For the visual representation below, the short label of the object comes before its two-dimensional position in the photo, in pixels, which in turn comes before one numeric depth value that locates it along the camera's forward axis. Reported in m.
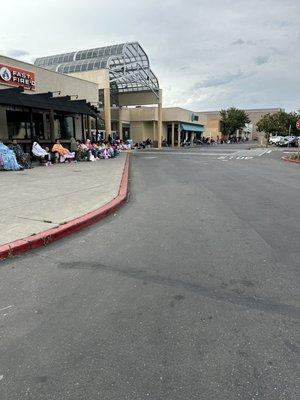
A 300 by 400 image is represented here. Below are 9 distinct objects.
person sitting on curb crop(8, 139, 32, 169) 16.50
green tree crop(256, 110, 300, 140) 75.19
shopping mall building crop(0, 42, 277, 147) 19.59
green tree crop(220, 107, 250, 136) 91.25
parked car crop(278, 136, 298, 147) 56.82
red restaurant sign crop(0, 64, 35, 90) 19.26
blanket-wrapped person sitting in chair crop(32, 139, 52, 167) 18.59
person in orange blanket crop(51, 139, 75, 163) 20.23
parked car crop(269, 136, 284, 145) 61.03
